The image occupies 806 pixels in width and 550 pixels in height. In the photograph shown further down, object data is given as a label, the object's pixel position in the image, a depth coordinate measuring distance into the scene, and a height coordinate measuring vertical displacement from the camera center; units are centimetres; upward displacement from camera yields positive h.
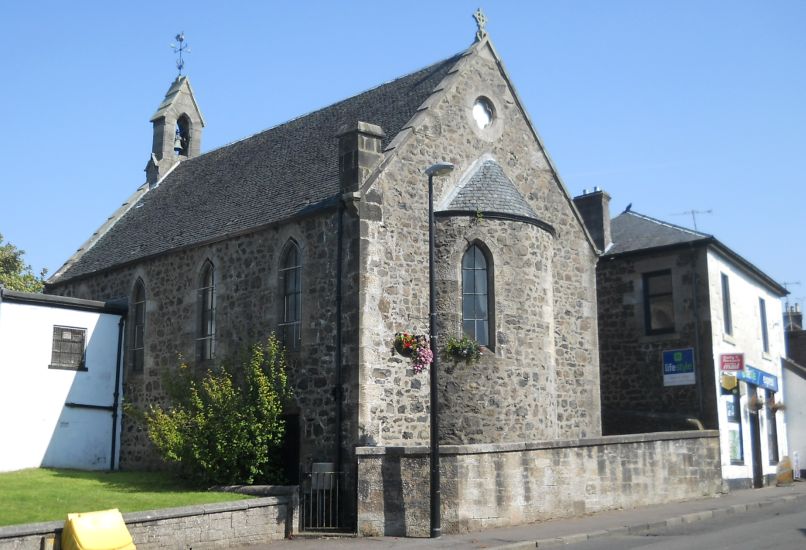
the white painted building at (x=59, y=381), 2266 +137
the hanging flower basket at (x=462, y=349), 1886 +176
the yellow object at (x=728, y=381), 2511 +144
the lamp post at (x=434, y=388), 1545 +80
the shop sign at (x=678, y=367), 2558 +190
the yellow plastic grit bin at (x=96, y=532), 1248 -141
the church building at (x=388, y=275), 1845 +365
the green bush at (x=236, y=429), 1855 +8
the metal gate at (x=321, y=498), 1664 -124
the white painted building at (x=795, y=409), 3102 +83
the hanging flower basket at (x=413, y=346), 1856 +180
